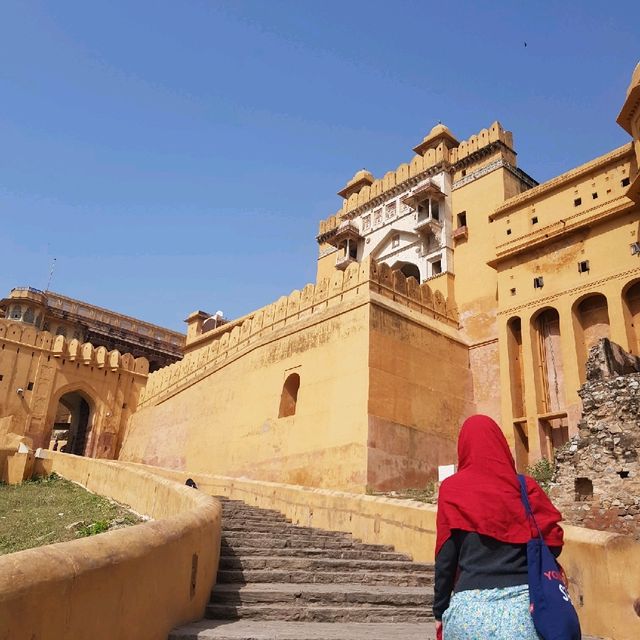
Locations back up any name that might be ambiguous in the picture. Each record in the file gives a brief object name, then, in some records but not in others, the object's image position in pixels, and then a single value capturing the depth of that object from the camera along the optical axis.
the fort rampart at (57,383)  24.73
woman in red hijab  2.29
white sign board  10.86
